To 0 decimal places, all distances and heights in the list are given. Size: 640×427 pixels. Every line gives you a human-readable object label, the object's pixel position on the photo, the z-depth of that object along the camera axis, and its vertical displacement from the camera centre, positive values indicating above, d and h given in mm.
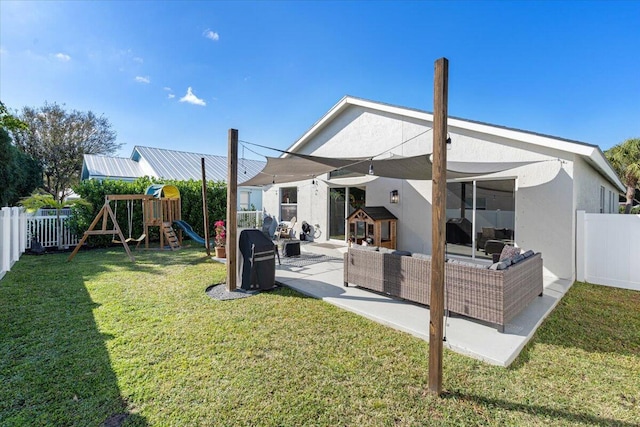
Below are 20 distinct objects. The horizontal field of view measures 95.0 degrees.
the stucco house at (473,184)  6570 +931
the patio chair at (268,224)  12052 -371
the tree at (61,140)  22219 +5878
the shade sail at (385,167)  6285 +1181
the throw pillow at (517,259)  4359 -639
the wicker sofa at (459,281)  3887 -1019
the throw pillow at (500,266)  3961 -666
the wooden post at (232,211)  5828 +79
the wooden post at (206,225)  9297 -340
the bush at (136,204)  10945 +445
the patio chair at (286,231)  12481 -672
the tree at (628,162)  20453 +4282
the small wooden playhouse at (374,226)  8938 -331
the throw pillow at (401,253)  4992 -635
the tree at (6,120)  10570 +3381
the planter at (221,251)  8977 -1116
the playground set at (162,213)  11180 +56
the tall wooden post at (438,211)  2625 +49
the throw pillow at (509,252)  5609 -675
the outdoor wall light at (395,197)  9407 +621
